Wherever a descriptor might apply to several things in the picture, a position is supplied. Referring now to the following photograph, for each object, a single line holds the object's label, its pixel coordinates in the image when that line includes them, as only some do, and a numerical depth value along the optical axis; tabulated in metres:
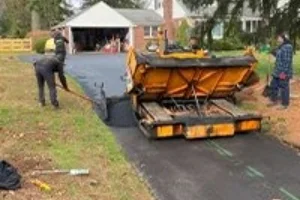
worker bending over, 12.31
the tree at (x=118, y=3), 69.50
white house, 17.77
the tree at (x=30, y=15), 55.47
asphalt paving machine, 9.97
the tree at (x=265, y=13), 16.75
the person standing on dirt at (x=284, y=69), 12.01
